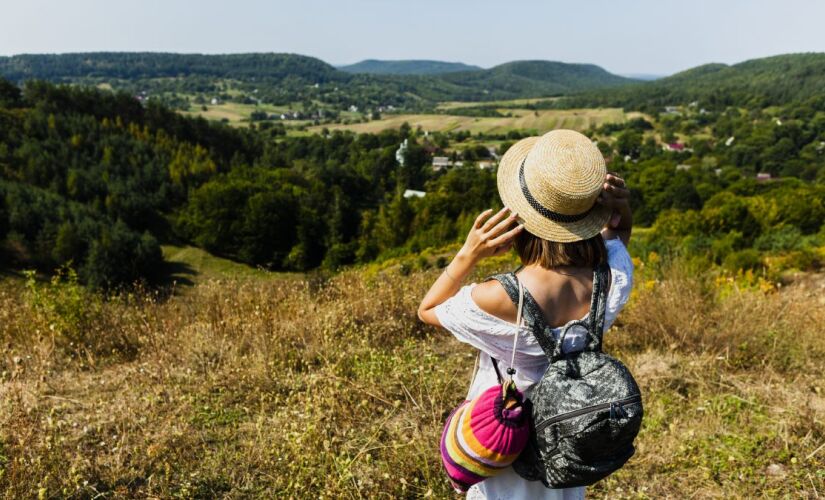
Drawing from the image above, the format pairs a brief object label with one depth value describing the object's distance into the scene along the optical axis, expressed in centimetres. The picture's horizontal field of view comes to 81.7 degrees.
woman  164
